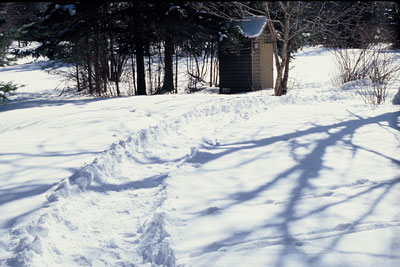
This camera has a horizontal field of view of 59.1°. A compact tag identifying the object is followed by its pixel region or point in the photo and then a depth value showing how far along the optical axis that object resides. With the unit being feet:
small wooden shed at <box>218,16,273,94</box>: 57.93
